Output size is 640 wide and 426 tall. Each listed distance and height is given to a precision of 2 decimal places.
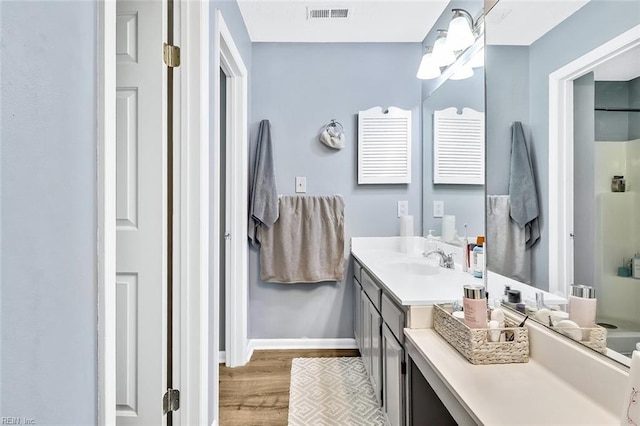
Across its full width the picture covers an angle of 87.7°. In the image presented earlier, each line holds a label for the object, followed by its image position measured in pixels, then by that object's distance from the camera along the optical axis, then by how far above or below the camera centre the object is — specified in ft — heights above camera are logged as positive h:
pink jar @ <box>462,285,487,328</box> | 3.61 -1.04
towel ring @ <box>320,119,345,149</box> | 8.55 +1.94
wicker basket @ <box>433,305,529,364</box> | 3.35 -1.37
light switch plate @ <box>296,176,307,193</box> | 8.77 +0.74
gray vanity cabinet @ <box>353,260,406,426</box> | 4.66 -2.23
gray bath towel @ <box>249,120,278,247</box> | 8.29 +0.52
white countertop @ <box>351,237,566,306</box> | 4.38 -1.12
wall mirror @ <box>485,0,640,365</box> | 2.52 +0.70
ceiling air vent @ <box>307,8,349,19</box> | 7.39 +4.47
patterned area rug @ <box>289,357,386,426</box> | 5.97 -3.66
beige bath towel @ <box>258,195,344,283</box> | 8.55 -0.77
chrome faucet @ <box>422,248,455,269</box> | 6.73 -0.97
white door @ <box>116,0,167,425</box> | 4.48 -0.03
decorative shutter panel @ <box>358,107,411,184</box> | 8.70 +1.75
